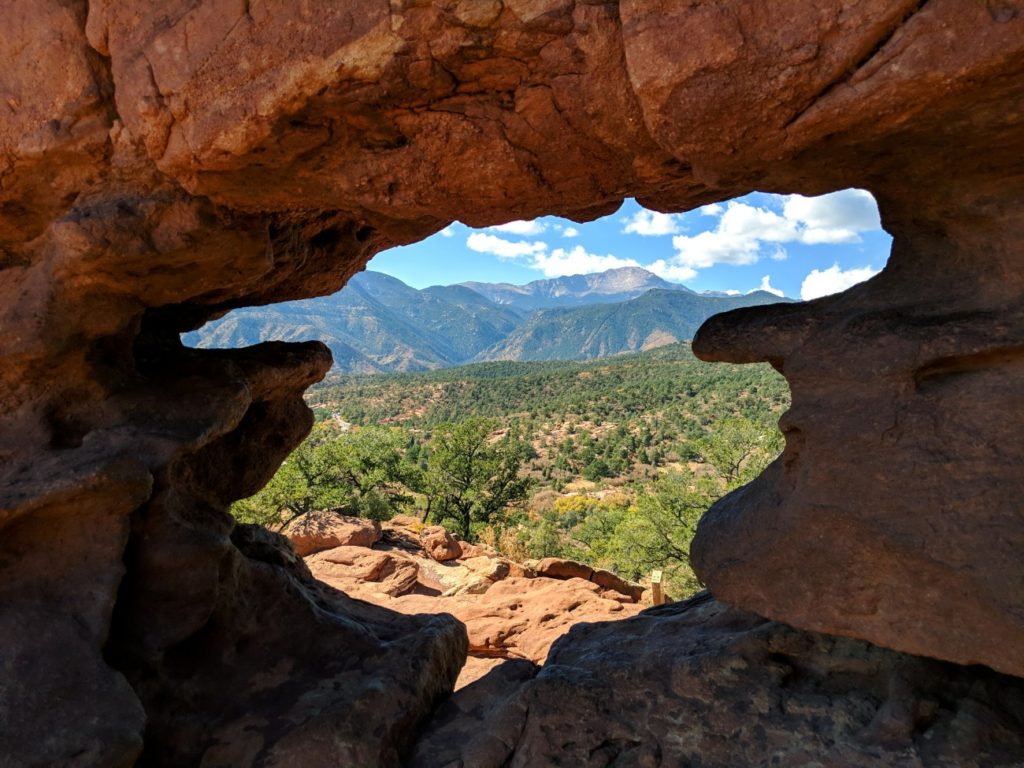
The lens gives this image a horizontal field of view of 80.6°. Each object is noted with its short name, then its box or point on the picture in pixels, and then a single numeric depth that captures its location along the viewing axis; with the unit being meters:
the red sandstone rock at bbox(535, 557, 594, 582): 13.45
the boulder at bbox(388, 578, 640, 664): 9.82
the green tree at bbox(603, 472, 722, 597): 18.28
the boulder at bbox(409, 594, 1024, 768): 3.76
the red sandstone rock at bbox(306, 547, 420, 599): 13.95
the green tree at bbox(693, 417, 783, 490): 19.00
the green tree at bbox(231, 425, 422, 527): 19.42
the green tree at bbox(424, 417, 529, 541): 27.66
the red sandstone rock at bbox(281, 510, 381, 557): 17.03
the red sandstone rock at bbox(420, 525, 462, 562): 17.27
